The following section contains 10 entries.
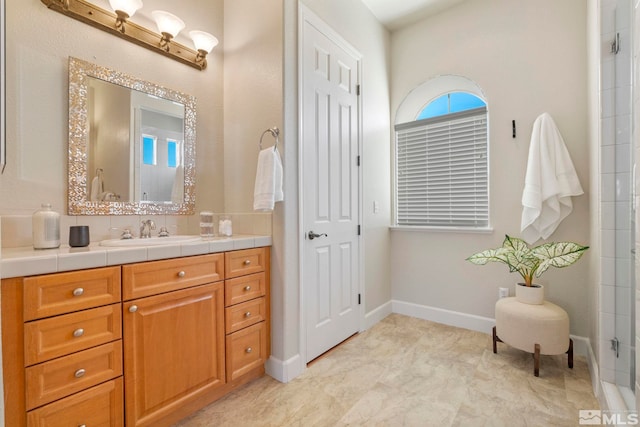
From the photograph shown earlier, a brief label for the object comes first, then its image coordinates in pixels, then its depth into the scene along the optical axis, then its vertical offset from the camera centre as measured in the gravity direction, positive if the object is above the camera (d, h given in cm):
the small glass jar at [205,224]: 199 -7
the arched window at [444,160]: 273 +52
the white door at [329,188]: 216 +20
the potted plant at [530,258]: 194 -31
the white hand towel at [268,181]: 183 +20
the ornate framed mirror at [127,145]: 165 +42
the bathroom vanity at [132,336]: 107 -55
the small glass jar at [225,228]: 200 -10
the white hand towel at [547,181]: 219 +24
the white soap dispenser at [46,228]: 137 -7
